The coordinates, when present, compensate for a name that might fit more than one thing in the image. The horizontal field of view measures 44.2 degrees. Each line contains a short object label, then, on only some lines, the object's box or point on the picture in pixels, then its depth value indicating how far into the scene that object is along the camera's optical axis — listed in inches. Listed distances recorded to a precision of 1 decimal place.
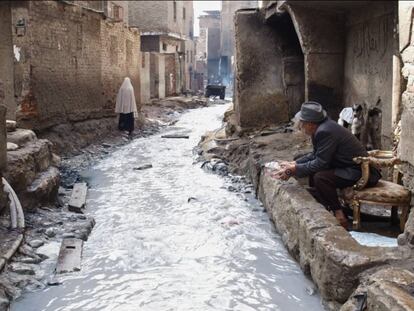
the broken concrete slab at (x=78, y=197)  258.2
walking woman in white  571.8
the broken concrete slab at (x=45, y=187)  240.5
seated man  189.8
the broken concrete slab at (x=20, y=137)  272.2
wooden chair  175.8
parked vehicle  1314.0
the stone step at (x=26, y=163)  231.6
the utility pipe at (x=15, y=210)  201.0
